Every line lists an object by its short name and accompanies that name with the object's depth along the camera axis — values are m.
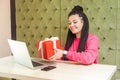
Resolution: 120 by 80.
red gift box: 1.75
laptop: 1.66
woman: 1.83
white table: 1.48
